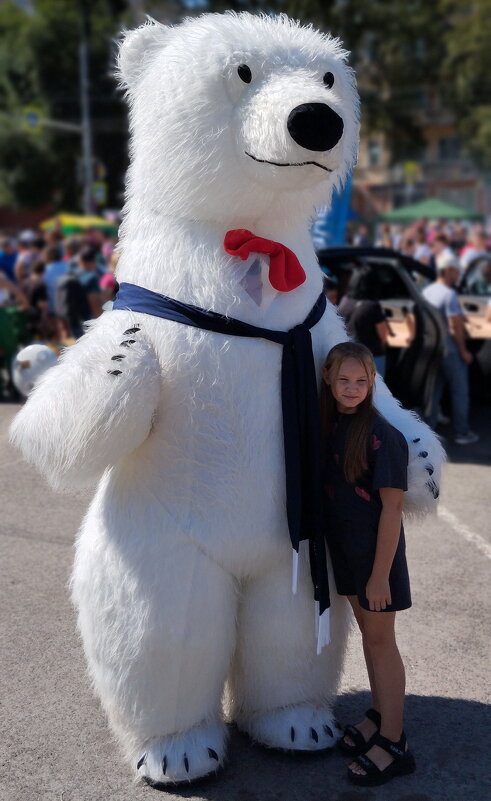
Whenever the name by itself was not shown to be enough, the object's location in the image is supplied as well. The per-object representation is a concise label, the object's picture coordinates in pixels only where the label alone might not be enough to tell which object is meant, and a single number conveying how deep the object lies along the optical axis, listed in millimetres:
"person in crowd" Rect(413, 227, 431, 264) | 13961
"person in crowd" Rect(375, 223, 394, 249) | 17562
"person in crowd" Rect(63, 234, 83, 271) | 11469
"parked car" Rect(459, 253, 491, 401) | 8312
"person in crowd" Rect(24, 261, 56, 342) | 9477
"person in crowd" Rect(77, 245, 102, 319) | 9422
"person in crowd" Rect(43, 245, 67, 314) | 9792
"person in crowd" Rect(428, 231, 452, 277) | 12576
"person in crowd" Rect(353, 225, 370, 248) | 19458
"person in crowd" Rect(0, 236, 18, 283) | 12188
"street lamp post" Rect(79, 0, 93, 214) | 25734
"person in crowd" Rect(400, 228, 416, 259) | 15312
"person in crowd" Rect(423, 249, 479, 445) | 7500
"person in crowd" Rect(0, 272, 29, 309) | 9594
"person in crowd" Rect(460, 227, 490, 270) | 13039
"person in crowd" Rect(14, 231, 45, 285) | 11672
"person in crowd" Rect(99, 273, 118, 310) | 9182
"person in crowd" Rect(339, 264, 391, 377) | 6438
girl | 2639
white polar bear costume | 2516
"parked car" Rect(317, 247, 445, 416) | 7176
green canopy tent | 28125
